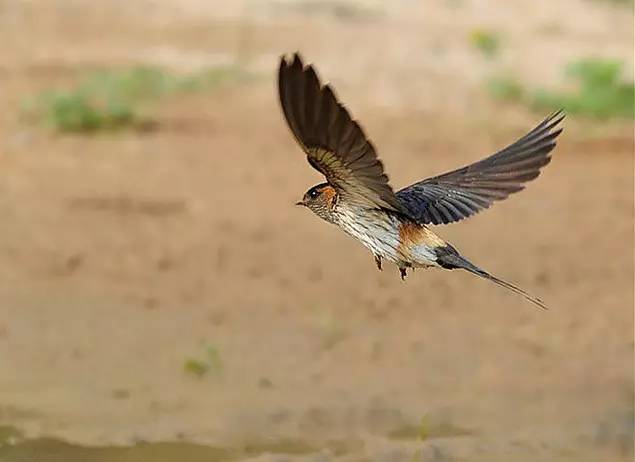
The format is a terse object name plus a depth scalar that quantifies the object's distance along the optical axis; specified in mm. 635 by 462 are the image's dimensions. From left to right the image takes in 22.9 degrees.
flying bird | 3625
